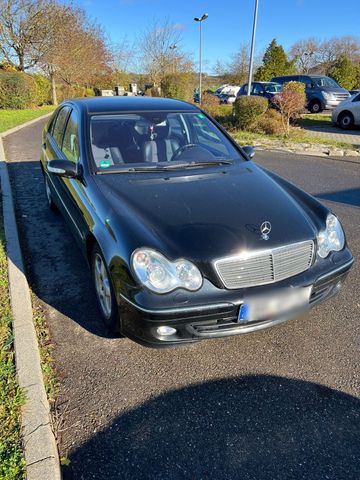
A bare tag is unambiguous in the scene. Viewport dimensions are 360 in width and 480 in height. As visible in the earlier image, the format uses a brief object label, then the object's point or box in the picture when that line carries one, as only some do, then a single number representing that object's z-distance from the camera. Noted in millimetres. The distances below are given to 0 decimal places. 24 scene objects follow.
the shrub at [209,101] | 15922
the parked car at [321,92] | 17266
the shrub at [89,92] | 34672
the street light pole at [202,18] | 27822
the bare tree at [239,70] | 48178
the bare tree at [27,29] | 22641
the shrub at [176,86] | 18320
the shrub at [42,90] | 24047
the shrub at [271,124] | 11820
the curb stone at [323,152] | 8992
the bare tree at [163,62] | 31578
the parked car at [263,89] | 17469
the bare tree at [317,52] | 55188
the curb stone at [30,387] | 1730
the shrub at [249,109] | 11719
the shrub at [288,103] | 11188
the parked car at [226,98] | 24453
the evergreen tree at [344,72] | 31375
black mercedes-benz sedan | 2092
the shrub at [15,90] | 20406
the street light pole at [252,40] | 13795
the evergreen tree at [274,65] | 37969
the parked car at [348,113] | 12555
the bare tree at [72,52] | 24609
